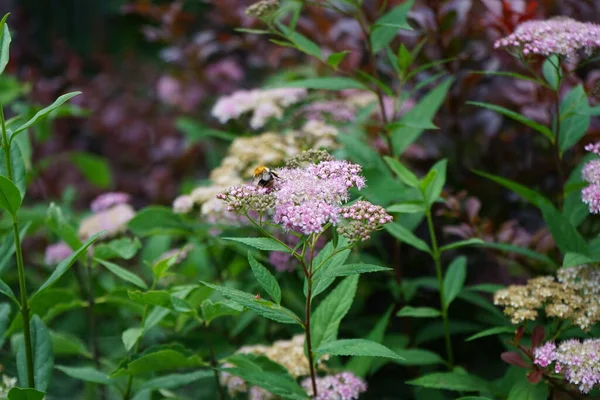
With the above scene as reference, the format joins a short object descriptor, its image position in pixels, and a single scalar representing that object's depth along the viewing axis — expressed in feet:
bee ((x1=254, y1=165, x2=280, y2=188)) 3.58
